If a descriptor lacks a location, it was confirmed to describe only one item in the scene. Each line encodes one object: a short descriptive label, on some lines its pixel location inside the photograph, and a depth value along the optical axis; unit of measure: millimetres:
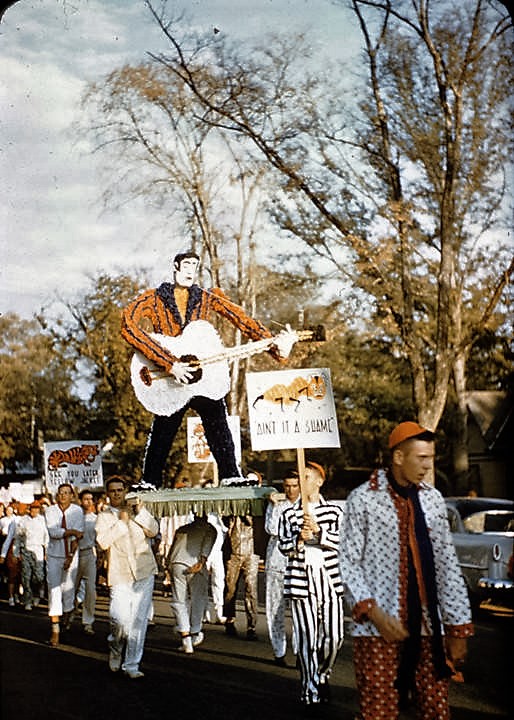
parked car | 13945
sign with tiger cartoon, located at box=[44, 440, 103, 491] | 15211
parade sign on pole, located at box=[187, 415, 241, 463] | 15422
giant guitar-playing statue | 11352
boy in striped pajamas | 8859
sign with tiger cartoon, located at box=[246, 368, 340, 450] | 9914
